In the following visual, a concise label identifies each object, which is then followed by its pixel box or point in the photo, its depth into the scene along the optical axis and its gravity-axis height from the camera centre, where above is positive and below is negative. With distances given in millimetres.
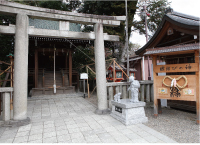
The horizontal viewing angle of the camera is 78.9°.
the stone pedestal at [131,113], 4082 -1306
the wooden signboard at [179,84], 3951 -321
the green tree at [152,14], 14094 +7276
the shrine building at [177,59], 3924 +657
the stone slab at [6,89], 4238 -389
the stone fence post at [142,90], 6352 -775
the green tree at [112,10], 12516 +7210
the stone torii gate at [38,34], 4266 +1714
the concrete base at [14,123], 4130 -1555
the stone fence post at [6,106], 4262 -1000
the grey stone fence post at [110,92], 5889 -784
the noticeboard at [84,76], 9203 +36
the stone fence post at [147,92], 6602 -943
